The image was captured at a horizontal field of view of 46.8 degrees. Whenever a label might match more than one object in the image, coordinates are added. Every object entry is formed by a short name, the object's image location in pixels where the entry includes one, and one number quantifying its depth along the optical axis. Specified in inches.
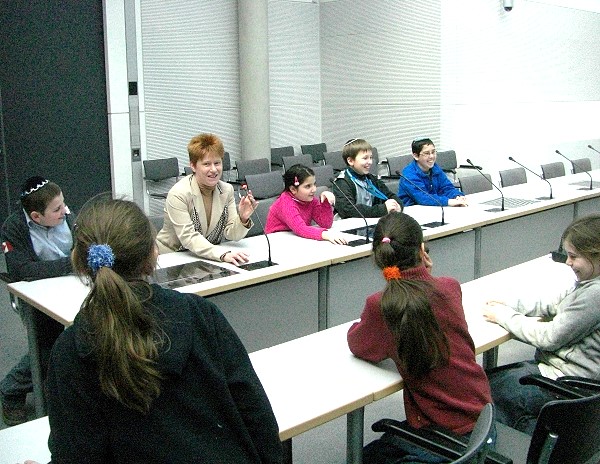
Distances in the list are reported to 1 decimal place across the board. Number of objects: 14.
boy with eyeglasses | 208.2
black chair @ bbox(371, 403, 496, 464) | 65.3
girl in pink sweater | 162.1
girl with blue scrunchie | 52.2
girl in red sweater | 79.1
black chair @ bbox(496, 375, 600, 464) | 69.7
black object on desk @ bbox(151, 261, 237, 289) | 125.0
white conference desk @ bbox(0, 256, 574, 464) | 74.5
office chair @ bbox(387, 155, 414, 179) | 297.7
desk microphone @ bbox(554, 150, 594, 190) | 286.6
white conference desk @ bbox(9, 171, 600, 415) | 126.7
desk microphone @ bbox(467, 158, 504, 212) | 197.6
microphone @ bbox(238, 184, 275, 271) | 136.1
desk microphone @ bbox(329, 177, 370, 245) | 158.1
